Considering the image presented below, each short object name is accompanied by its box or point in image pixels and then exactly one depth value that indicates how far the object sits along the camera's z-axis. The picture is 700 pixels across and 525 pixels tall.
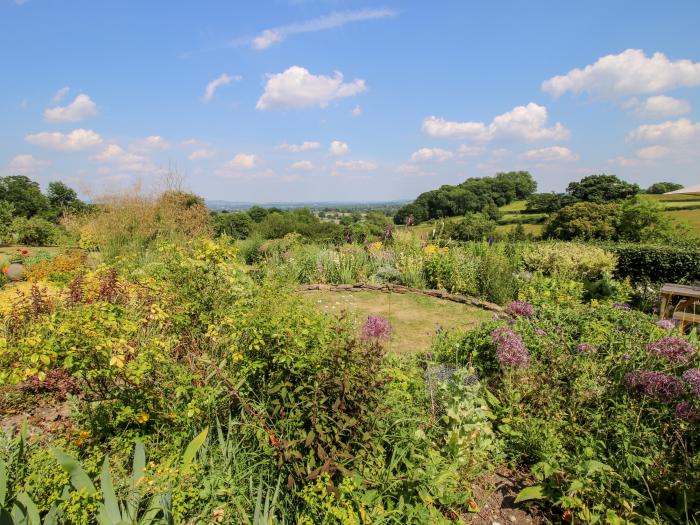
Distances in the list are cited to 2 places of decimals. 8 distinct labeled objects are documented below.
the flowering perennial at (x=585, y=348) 3.06
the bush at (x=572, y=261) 8.02
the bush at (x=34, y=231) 16.31
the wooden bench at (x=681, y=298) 5.16
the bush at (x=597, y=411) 2.19
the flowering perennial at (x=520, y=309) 4.25
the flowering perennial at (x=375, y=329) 3.67
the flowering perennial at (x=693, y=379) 2.29
